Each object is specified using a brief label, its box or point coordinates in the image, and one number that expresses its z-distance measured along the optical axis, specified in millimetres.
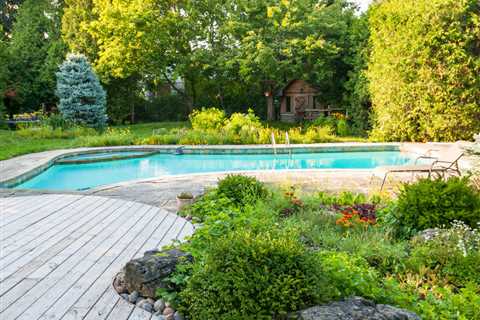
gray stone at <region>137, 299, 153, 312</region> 2668
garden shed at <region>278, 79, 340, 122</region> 17578
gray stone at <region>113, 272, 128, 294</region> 2895
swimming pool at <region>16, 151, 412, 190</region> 9750
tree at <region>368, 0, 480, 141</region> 10656
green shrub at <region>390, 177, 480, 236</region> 3932
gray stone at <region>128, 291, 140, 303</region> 2762
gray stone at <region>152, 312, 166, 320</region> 2557
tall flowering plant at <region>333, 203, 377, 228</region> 4137
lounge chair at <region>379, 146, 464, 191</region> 6160
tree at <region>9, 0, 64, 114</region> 18250
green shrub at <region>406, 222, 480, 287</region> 3061
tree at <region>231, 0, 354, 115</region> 14586
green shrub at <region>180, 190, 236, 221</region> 4711
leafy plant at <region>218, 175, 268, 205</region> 5027
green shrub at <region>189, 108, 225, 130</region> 13883
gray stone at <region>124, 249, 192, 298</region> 2777
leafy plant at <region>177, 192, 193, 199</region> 5355
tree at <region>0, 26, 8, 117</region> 16530
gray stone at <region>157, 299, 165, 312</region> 2652
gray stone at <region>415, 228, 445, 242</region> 3645
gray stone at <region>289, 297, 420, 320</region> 2134
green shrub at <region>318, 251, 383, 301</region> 2453
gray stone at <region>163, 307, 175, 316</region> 2585
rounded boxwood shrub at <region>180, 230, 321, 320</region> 2279
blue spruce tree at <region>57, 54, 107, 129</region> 15820
